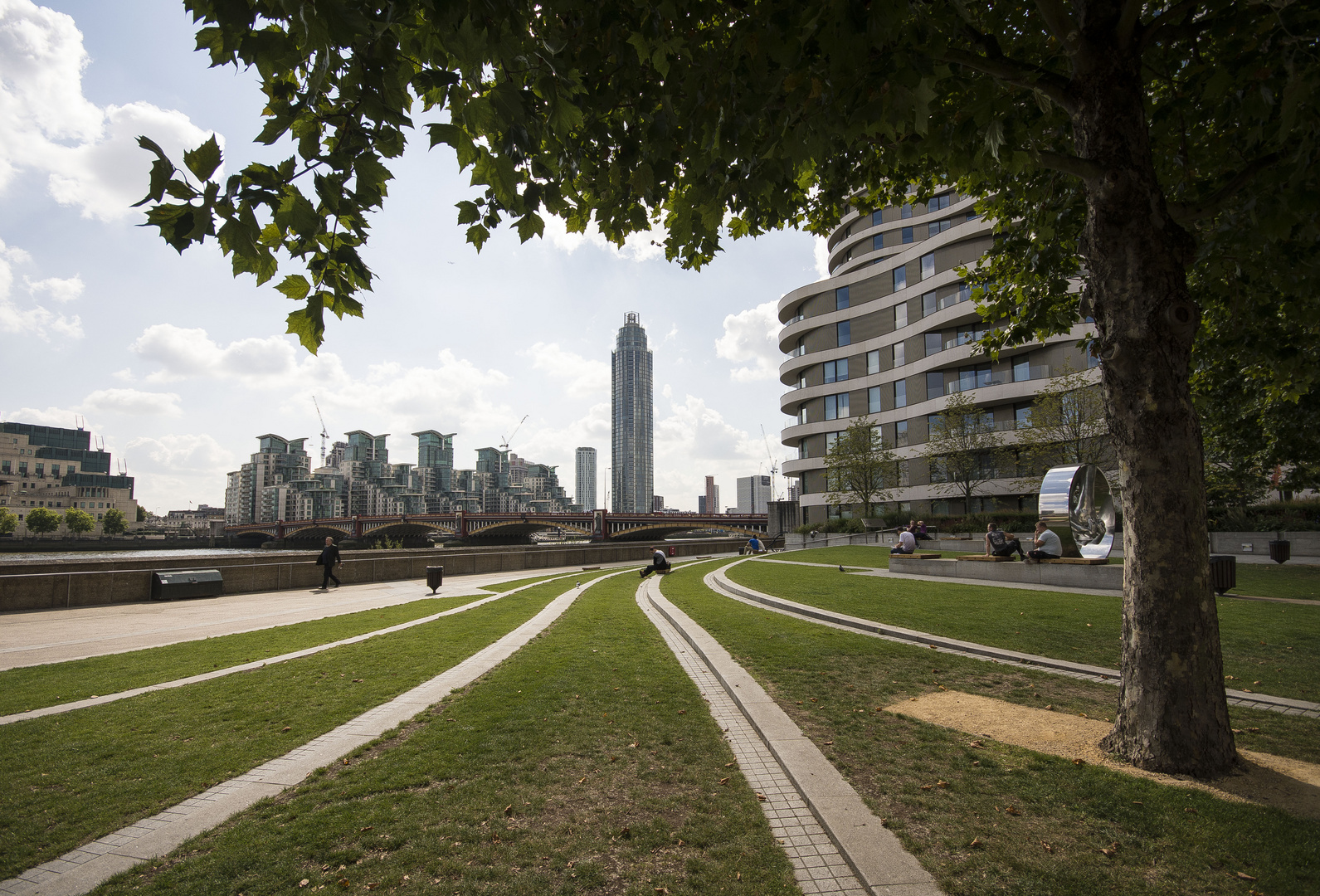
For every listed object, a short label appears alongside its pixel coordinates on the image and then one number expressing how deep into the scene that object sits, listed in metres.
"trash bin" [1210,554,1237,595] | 13.00
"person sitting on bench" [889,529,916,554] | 21.97
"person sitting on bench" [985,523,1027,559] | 18.30
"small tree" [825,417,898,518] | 47.50
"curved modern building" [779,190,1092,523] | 46.34
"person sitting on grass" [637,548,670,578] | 24.19
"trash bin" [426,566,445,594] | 18.17
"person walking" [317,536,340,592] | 19.62
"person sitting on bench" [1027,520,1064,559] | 16.59
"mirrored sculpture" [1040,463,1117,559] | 17.30
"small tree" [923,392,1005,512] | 43.53
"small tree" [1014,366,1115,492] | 35.62
